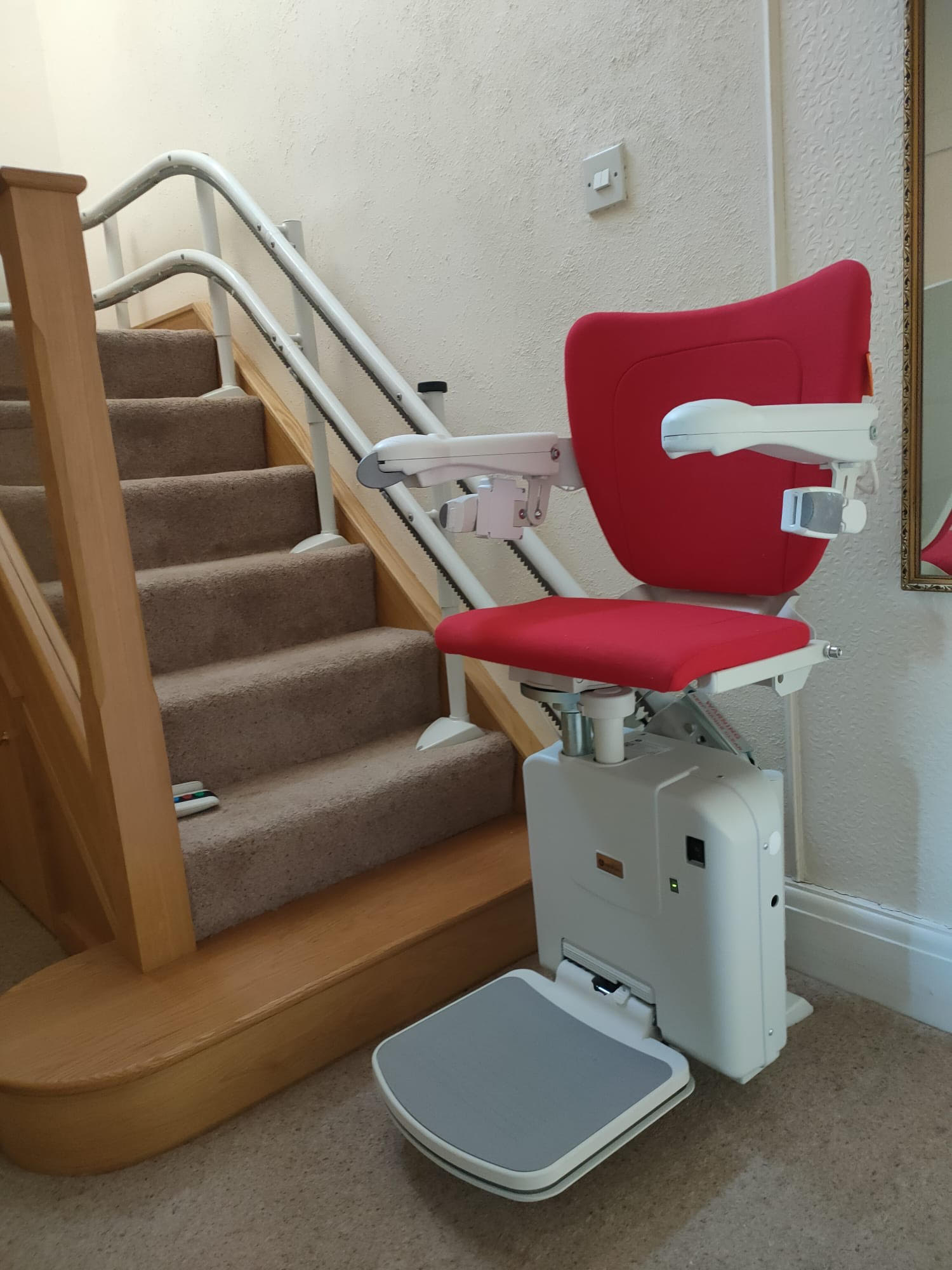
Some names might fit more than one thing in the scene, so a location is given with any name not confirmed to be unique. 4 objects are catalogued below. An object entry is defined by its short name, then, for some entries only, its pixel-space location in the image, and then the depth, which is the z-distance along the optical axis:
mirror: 1.19
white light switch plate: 1.62
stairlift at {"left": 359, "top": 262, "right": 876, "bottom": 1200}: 1.04
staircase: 1.59
